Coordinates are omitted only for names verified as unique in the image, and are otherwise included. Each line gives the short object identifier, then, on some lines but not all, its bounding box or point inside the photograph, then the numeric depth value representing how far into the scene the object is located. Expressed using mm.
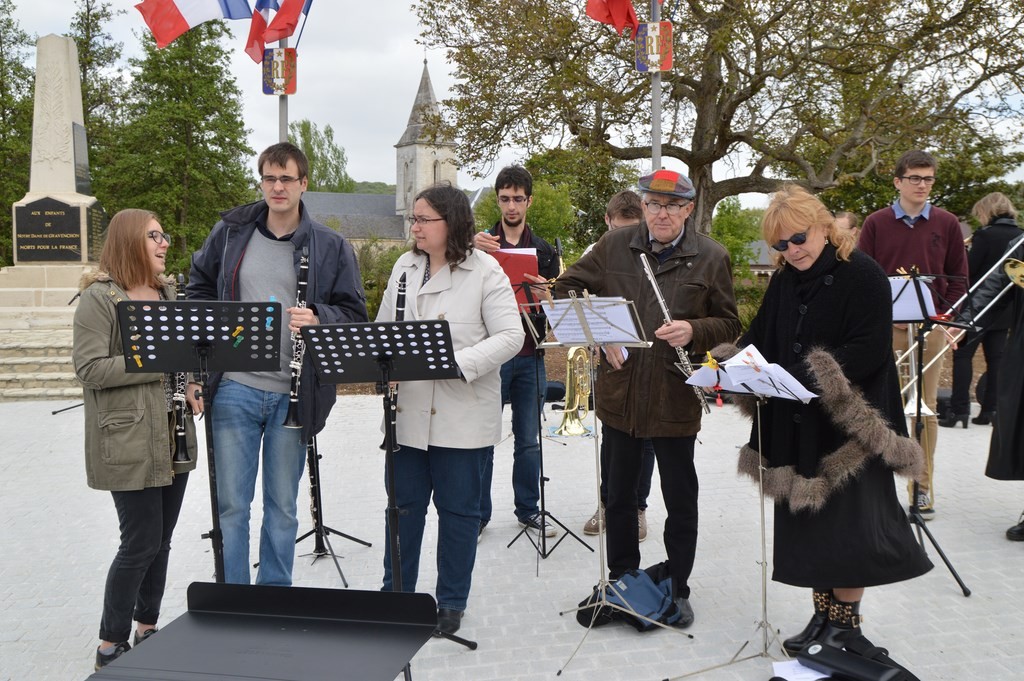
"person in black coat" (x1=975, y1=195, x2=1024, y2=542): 5195
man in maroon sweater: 5840
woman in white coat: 3965
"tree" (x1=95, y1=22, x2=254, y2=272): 32844
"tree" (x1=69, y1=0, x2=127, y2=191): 34094
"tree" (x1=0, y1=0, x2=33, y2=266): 31953
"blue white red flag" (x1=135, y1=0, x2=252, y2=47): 8891
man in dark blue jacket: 3951
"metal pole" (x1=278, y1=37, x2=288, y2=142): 9916
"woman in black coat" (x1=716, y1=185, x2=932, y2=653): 3412
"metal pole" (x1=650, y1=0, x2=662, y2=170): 10914
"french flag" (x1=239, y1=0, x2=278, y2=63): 10078
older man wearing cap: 4121
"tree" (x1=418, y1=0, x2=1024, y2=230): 16203
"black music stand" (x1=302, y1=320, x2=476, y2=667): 3297
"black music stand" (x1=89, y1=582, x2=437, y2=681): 2477
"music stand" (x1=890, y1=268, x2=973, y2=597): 4777
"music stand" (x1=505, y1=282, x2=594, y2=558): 5359
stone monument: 15836
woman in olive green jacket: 3520
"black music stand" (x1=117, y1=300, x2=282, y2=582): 3240
